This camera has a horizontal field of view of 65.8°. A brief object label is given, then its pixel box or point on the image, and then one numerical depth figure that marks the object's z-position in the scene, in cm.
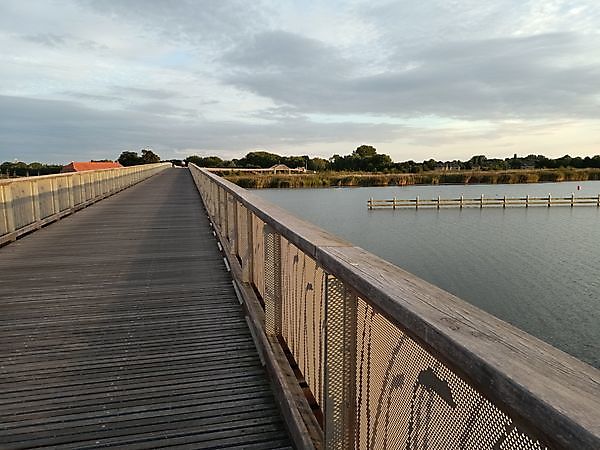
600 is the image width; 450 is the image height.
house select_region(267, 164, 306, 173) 11472
